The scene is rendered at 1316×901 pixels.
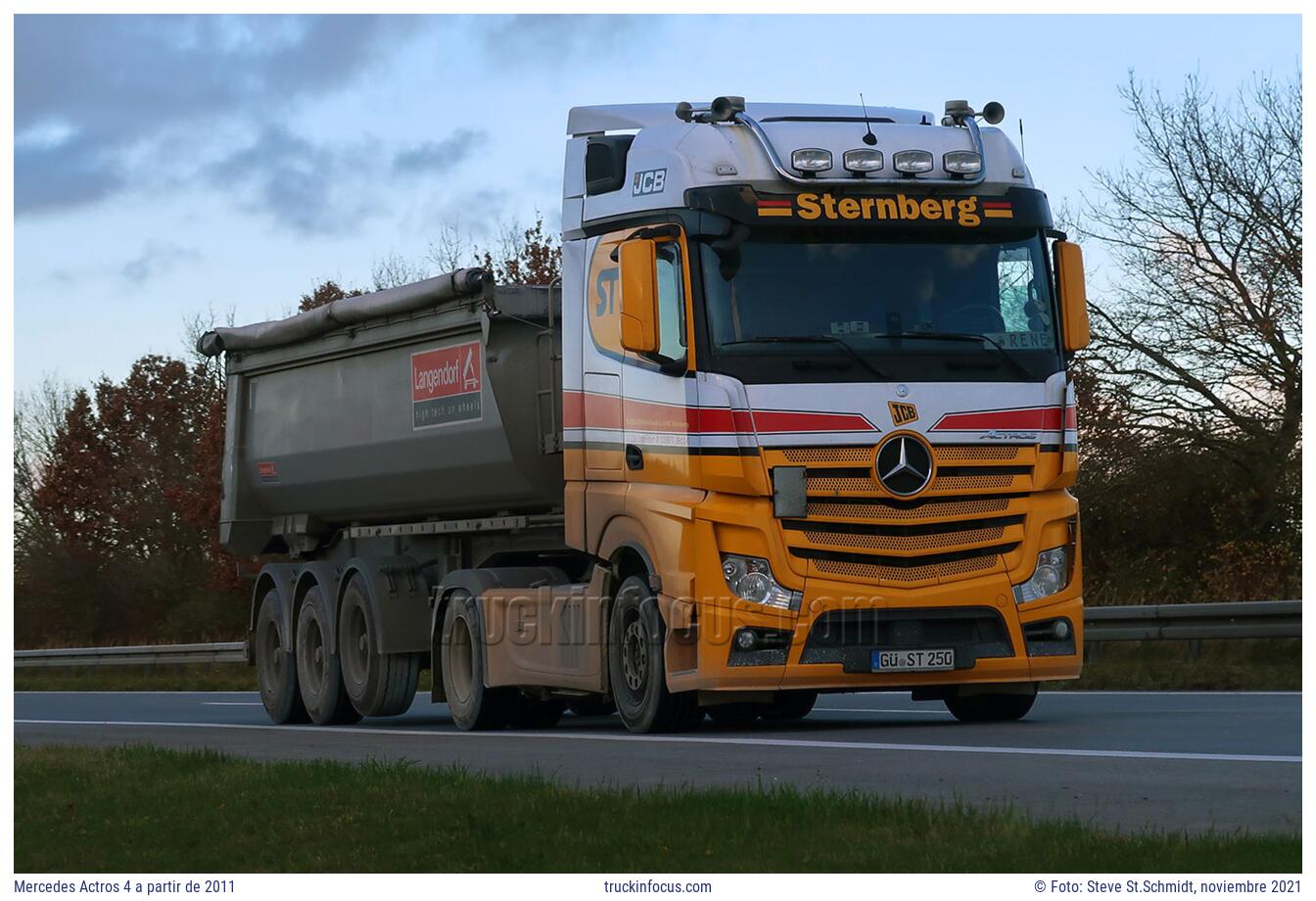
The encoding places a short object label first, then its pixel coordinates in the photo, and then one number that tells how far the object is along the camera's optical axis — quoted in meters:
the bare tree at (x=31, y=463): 59.84
